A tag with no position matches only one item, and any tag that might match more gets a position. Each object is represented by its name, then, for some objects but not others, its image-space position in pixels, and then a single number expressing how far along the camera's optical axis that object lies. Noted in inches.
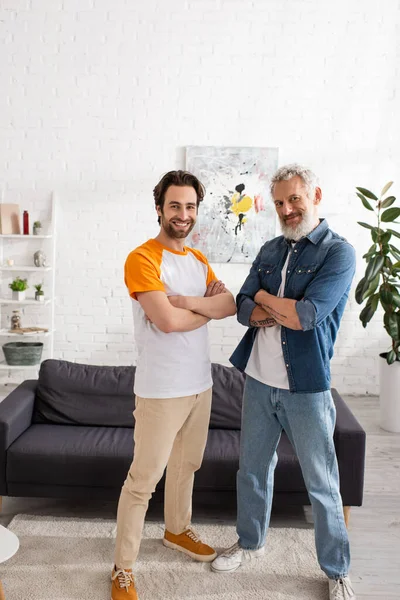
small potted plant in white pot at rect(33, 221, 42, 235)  216.2
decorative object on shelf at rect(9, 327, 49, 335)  213.2
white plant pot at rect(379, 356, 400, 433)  183.9
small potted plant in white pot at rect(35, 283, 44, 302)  215.0
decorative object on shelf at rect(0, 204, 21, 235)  214.8
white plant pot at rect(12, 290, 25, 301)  214.8
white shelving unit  215.9
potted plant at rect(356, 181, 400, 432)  178.7
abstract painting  214.8
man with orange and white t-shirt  91.4
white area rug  96.7
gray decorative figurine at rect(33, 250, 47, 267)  215.2
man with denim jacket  90.2
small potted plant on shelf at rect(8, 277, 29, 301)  214.8
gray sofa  114.8
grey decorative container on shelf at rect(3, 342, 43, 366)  211.3
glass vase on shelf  219.5
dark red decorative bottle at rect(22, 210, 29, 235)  213.6
